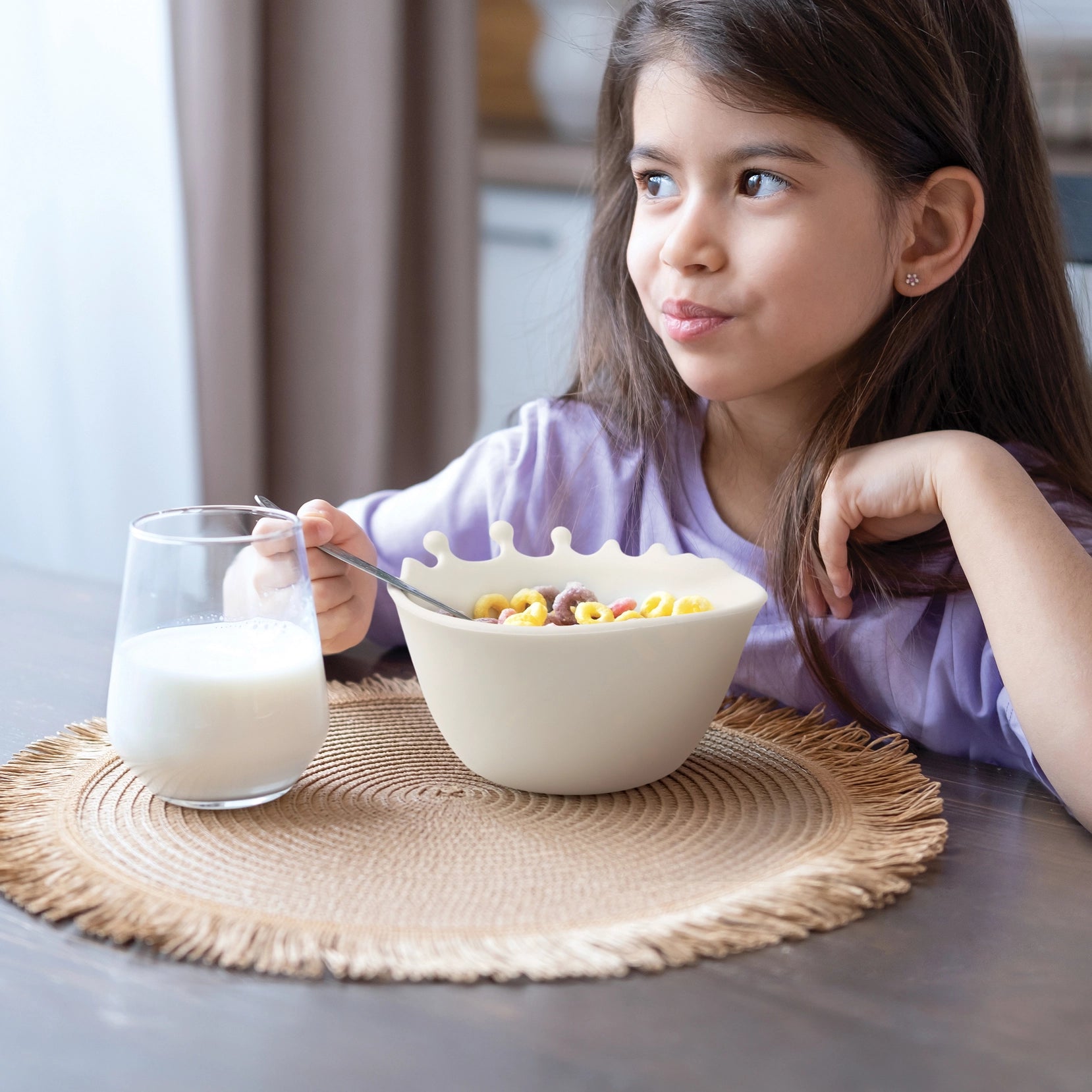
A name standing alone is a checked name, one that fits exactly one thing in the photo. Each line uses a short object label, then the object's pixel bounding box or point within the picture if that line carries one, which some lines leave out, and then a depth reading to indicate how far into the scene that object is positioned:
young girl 0.89
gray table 0.46
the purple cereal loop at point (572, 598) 0.79
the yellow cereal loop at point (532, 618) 0.75
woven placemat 0.54
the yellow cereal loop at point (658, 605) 0.76
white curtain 1.84
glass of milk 0.65
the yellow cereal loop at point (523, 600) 0.80
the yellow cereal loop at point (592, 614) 0.75
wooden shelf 2.77
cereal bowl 0.68
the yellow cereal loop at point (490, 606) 0.81
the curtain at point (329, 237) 2.00
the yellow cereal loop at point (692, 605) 0.75
